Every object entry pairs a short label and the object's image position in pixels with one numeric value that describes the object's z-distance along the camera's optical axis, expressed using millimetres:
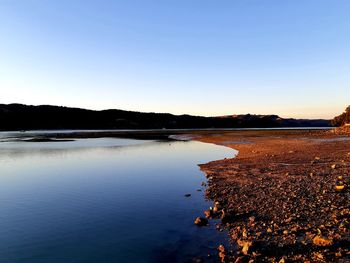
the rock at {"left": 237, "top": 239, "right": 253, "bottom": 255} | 10948
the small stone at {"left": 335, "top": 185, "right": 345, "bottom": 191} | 17656
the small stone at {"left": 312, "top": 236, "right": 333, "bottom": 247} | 10844
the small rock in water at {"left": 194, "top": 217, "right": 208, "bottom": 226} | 14474
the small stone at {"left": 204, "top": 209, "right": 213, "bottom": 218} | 15662
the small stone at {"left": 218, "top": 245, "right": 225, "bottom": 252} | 11385
